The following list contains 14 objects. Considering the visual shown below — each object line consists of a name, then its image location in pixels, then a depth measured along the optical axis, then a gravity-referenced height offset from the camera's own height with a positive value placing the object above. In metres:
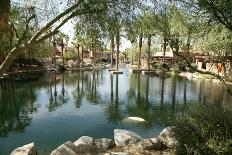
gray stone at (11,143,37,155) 7.52 -3.73
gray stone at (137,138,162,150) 8.19 -3.76
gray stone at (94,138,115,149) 8.56 -3.88
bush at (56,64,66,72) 44.70 -0.49
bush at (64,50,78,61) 65.10 +4.24
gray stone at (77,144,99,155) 7.96 -3.92
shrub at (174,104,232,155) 5.95 -2.38
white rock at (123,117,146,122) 12.78 -3.97
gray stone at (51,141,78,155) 7.63 -3.76
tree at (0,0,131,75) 6.11 +1.86
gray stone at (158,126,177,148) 8.45 -3.67
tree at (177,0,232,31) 6.01 +2.08
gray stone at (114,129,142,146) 8.85 -3.76
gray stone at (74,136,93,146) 8.45 -3.73
